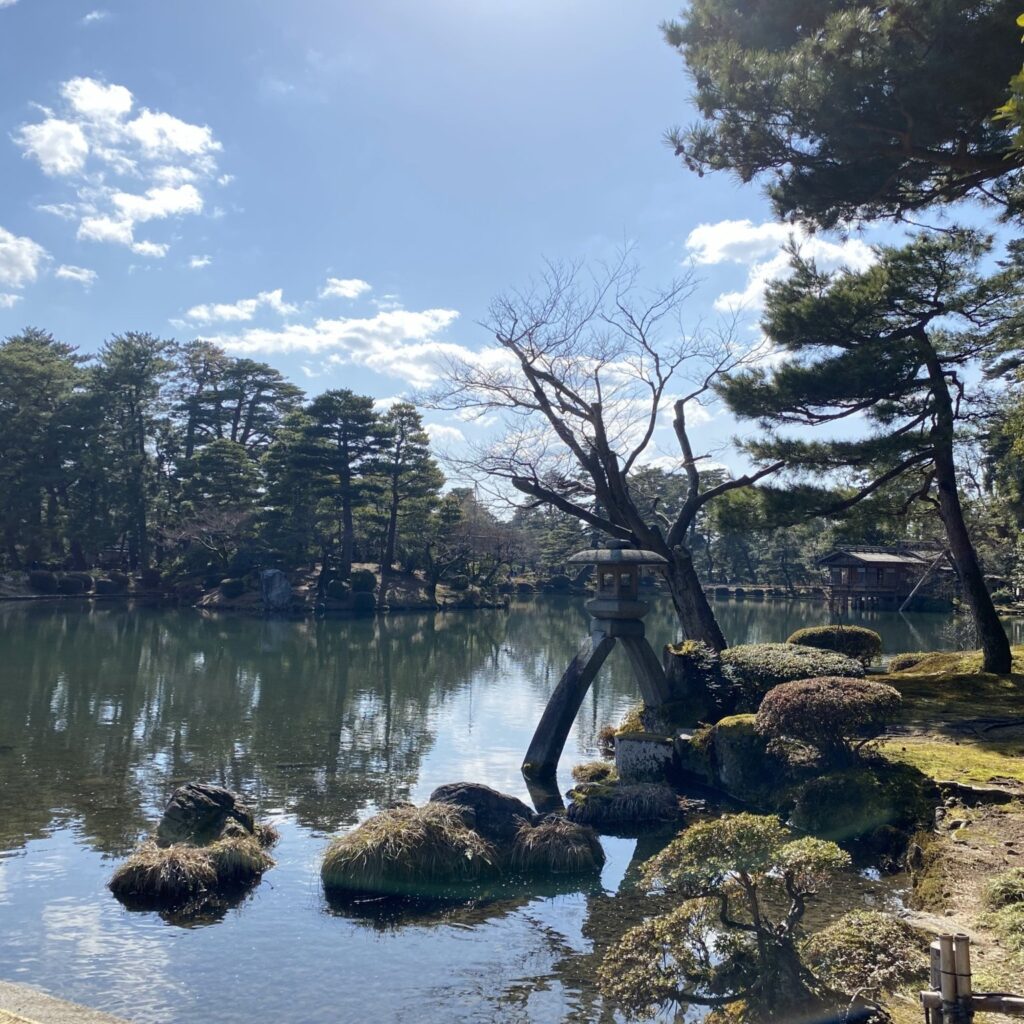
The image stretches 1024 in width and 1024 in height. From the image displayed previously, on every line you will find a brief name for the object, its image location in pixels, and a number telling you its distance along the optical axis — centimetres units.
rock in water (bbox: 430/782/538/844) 699
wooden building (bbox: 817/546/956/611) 3981
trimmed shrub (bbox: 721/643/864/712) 923
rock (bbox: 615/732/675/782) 897
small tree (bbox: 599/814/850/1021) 368
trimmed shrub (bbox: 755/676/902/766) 717
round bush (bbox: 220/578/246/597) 3534
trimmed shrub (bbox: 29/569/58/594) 3606
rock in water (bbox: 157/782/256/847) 686
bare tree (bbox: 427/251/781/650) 1245
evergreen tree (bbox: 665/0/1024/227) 628
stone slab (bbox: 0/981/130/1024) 383
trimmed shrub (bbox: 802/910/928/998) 358
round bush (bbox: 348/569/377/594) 3606
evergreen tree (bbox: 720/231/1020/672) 1188
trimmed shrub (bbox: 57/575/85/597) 3688
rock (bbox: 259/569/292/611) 3397
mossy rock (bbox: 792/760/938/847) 675
